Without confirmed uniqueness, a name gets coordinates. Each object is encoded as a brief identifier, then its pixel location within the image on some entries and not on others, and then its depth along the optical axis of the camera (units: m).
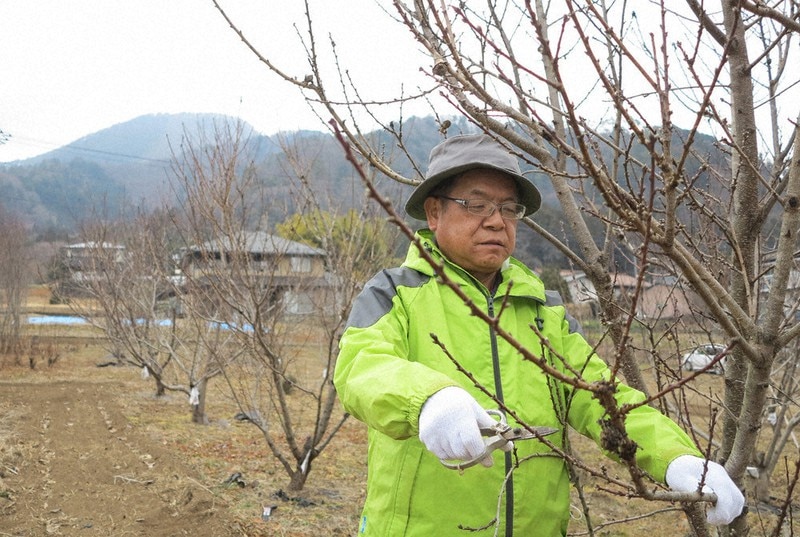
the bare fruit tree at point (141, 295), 10.59
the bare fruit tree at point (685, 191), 1.10
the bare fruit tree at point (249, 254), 5.57
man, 1.43
